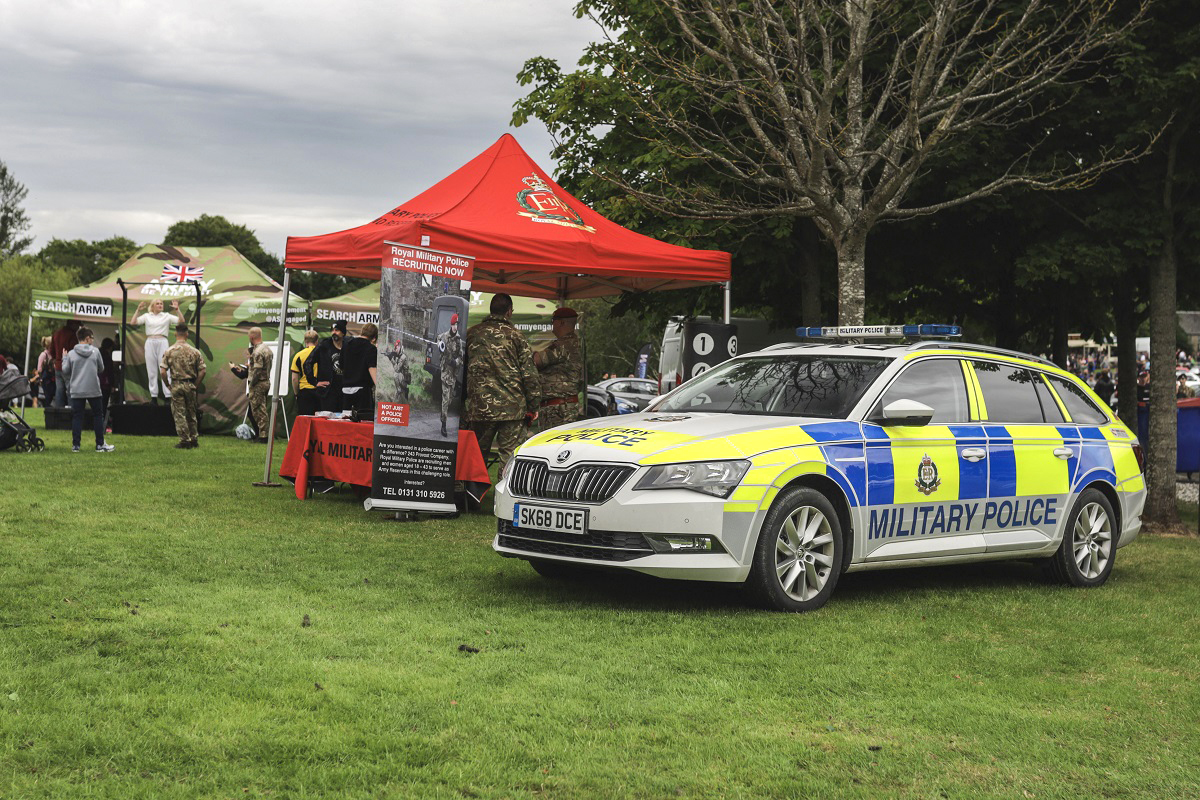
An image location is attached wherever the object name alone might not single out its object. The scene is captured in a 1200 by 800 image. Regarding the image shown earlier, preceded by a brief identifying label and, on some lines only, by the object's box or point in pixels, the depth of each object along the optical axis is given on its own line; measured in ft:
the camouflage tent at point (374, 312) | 82.58
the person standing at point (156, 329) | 79.05
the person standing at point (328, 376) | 52.54
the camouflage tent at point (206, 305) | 79.71
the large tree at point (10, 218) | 342.64
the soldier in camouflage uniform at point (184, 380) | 63.82
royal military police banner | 37.06
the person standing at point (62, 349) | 82.53
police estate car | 24.32
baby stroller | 56.75
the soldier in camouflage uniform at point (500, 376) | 40.24
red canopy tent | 39.55
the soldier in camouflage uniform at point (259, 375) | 69.92
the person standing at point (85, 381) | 59.31
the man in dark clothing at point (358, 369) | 47.70
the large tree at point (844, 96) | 40.40
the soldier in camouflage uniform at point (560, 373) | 44.73
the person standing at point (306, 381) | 53.67
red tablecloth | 39.93
